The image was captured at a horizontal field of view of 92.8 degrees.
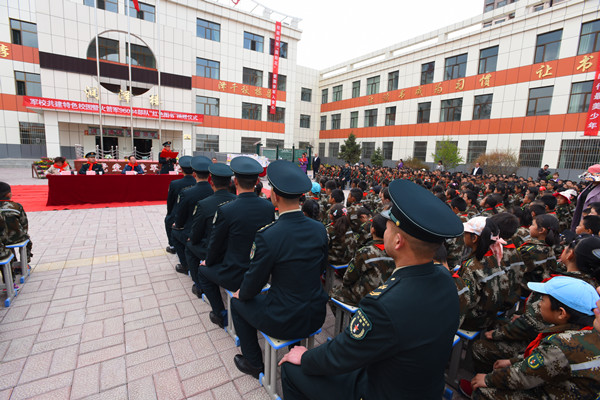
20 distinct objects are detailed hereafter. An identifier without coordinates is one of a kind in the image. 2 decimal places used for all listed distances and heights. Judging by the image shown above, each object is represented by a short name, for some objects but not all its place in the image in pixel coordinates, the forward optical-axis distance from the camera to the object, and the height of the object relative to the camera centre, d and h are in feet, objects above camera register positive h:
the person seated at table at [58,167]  29.50 -2.07
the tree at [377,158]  83.97 +0.80
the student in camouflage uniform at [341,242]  12.43 -3.60
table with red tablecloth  28.66 -4.14
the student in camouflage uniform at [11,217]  12.28 -3.07
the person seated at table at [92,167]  31.42 -2.05
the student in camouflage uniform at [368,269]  8.69 -3.30
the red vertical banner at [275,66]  87.96 +28.27
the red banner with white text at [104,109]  55.74 +8.71
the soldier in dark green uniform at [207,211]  11.44 -2.29
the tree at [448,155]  64.85 +2.18
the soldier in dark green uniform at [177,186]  16.43 -1.91
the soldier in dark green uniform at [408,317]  4.02 -2.20
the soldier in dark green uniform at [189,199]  13.55 -2.14
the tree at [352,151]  87.35 +2.85
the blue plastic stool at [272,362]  7.34 -5.52
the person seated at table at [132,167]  34.97 -2.12
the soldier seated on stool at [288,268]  7.00 -2.75
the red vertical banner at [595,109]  49.44 +10.57
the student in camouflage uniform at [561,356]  5.08 -3.39
